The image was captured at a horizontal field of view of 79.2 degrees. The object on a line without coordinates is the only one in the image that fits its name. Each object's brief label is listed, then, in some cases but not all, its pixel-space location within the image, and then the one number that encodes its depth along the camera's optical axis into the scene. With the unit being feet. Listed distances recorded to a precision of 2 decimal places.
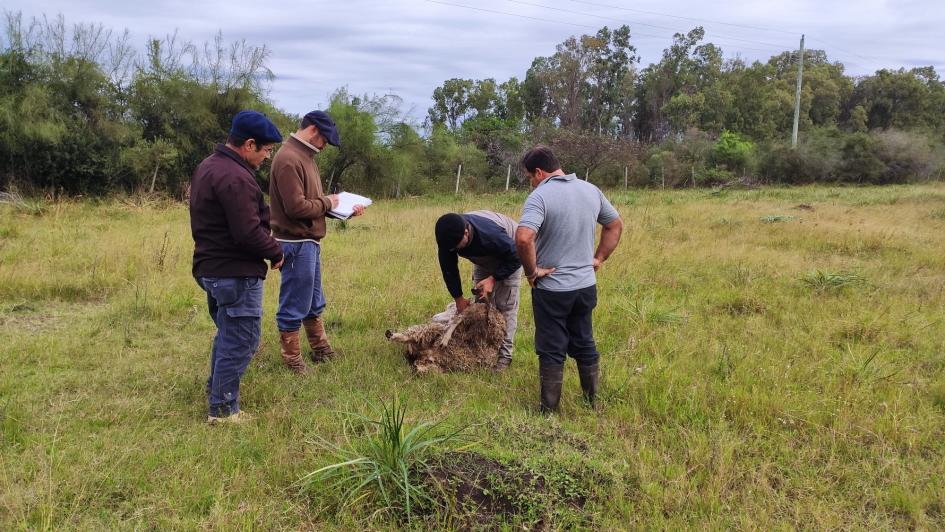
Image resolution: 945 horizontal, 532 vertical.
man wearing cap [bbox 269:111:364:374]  12.71
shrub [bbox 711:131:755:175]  95.04
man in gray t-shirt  10.98
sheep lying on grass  14.23
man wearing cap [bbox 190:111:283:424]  10.28
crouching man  12.07
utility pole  96.84
